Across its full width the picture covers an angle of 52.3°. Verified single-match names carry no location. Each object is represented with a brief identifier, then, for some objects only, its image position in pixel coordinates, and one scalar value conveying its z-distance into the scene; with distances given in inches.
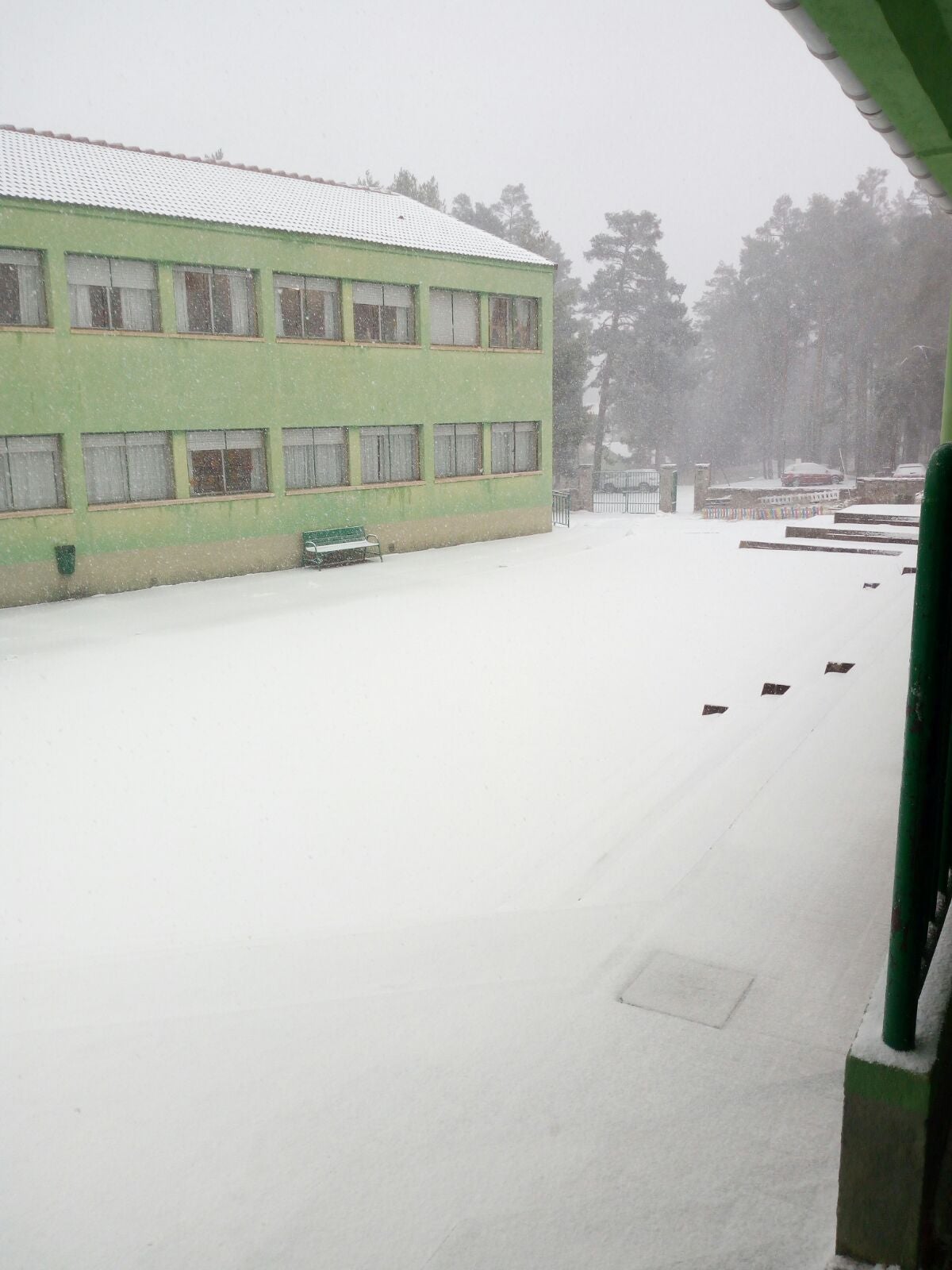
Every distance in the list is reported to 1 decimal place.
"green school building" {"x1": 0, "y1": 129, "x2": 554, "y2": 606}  673.6
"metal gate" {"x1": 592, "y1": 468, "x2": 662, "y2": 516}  1642.5
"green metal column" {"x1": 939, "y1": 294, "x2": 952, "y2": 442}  323.6
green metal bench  818.8
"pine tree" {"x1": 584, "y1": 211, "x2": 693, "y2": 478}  2180.1
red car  1956.2
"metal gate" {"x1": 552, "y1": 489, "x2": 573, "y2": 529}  1188.5
